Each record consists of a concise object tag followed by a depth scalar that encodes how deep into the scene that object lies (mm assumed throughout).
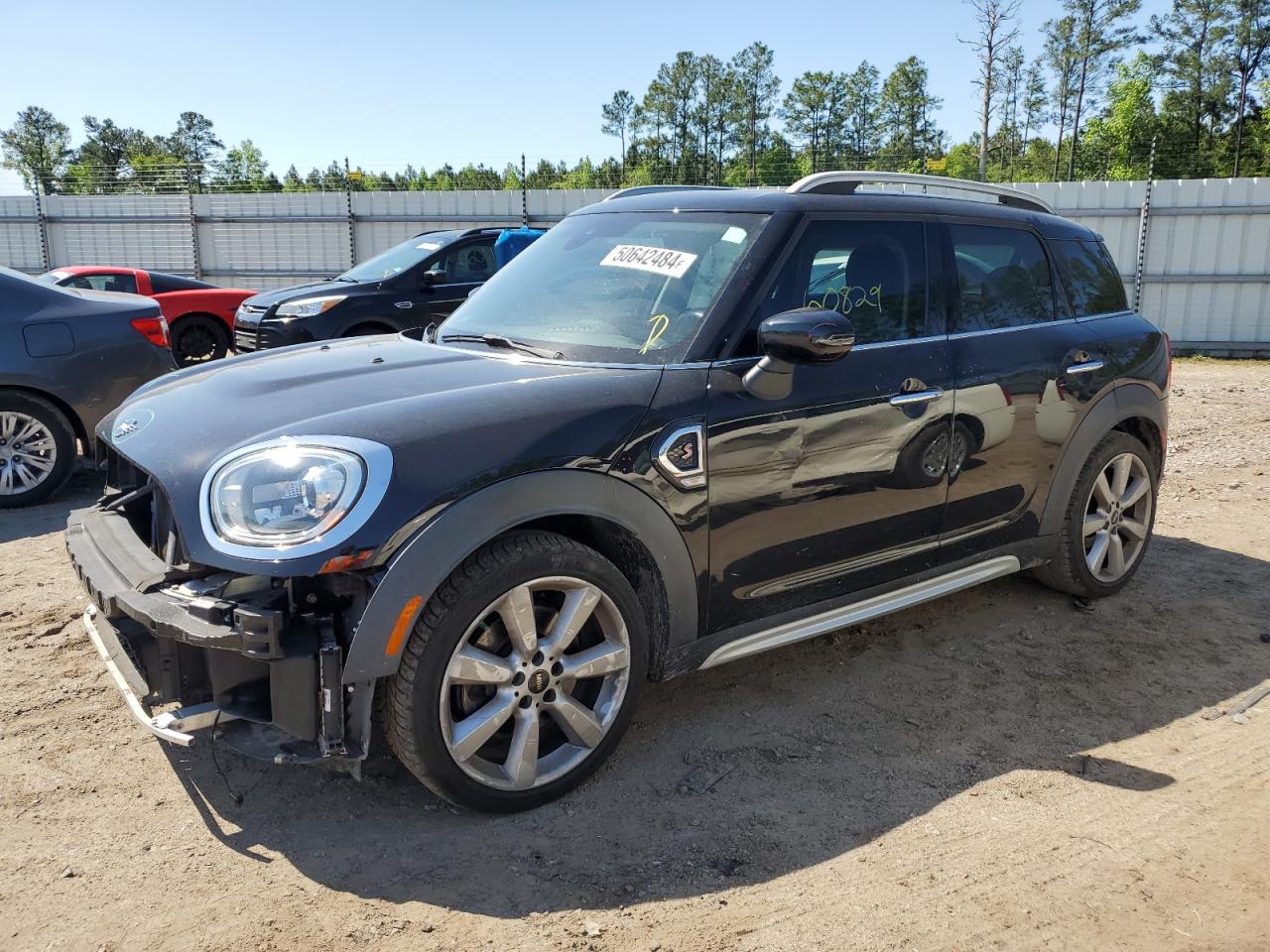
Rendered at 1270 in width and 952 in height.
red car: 12578
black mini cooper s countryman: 2607
